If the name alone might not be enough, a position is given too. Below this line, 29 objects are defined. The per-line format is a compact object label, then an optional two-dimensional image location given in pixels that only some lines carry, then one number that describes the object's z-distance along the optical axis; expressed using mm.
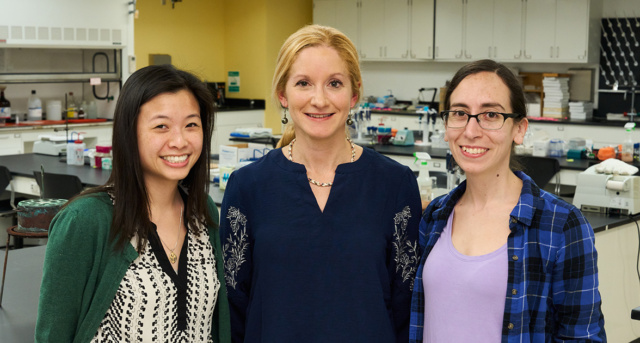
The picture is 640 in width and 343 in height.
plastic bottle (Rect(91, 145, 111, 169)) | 5645
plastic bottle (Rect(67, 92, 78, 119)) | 8188
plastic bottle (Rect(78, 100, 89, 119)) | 8289
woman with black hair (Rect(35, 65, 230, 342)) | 1621
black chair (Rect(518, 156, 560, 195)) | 5688
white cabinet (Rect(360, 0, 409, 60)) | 9805
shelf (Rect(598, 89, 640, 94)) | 8213
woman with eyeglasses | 1661
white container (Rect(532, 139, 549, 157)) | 6316
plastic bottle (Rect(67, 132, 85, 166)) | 5770
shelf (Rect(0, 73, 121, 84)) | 7821
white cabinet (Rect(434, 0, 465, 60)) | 9273
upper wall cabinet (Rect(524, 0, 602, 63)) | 8289
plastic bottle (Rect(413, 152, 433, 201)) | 3578
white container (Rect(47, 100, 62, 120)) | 8234
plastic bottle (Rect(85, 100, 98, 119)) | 8497
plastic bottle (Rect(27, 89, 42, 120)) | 8086
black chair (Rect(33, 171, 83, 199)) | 4742
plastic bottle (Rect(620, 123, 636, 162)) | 5926
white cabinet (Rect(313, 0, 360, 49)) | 10234
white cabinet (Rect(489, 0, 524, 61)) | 8789
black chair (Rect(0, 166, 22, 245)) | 5203
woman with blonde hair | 1823
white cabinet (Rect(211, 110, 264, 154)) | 9508
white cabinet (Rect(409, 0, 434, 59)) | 9539
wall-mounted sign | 10550
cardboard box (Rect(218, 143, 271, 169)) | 5023
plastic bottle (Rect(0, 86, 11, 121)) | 7621
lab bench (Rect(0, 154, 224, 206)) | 5125
